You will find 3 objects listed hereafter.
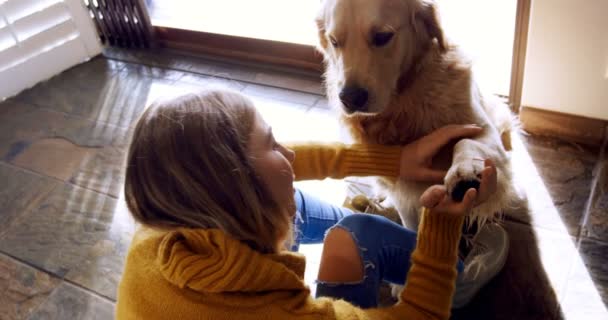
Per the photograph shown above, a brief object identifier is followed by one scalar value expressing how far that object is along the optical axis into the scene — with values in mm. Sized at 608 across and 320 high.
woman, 751
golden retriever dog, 1101
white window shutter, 2381
